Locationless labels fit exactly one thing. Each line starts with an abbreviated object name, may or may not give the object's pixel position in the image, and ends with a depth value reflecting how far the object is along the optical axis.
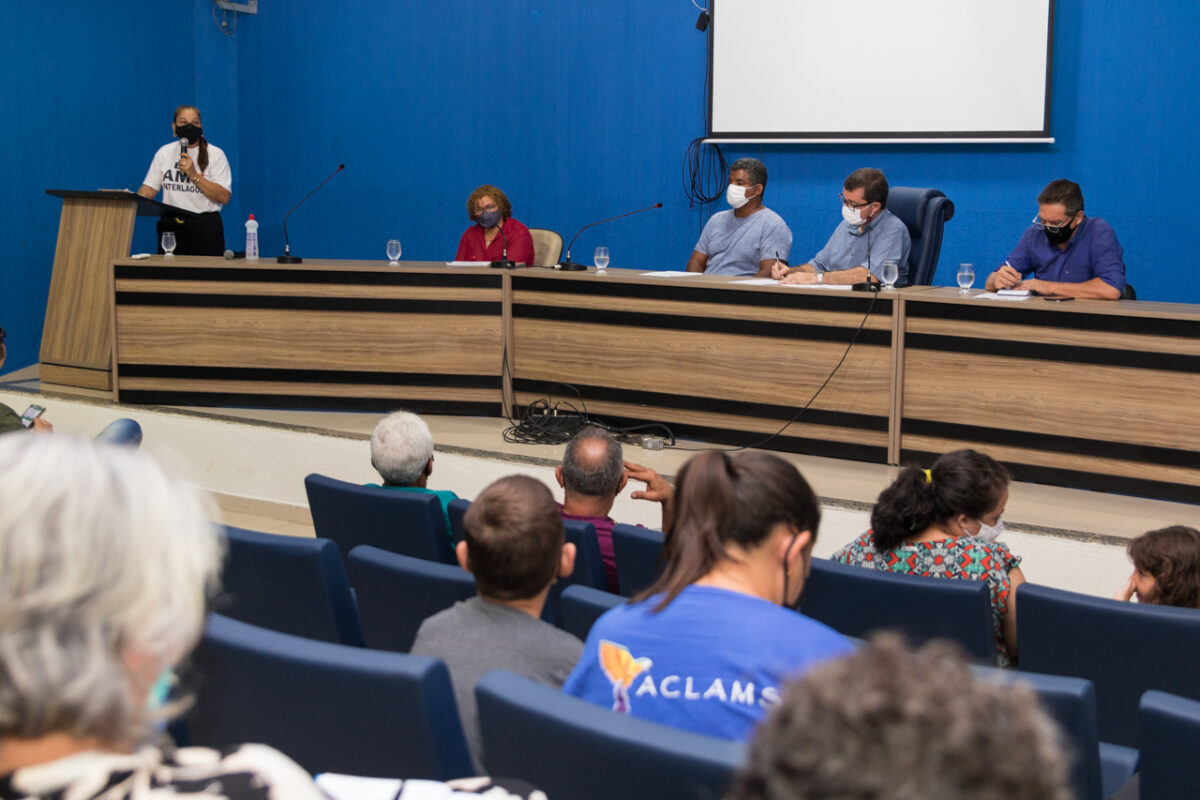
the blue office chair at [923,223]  5.09
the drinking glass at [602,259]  5.31
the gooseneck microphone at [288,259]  5.61
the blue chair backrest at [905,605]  2.12
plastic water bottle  5.66
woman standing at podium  6.59
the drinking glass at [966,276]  4.52
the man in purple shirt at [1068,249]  4.70
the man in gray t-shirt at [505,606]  1.72
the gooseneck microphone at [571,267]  5.45
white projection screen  6.11
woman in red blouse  5.87
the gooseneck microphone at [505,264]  5.60
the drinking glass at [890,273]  4.53
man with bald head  2.85
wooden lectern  5.79
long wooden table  4.19
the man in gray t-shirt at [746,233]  5.72
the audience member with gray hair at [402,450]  3.17
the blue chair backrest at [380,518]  2.85
